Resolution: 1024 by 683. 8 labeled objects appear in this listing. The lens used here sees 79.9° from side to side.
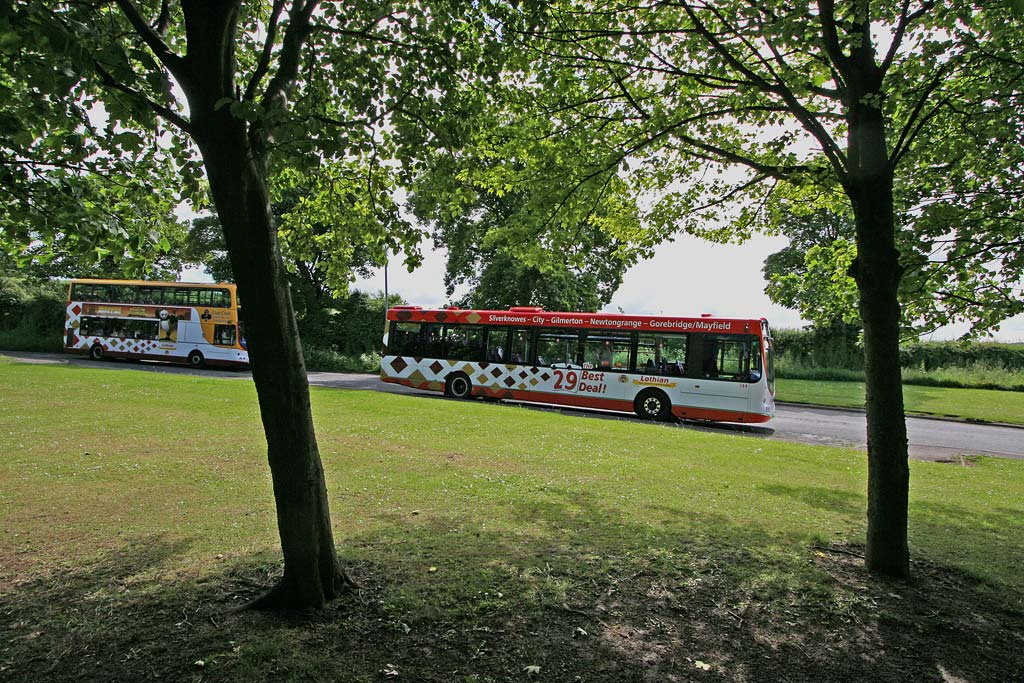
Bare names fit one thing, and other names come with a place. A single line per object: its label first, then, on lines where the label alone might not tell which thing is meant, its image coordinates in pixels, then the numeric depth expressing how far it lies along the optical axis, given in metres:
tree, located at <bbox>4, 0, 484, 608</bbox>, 3.07
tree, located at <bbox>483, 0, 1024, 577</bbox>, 4.71
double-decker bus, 30.23
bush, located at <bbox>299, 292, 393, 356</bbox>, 39.97
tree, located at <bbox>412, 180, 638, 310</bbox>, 32.50
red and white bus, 16.58
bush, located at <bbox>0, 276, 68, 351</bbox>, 41.00
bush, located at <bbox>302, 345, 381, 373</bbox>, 33.97
